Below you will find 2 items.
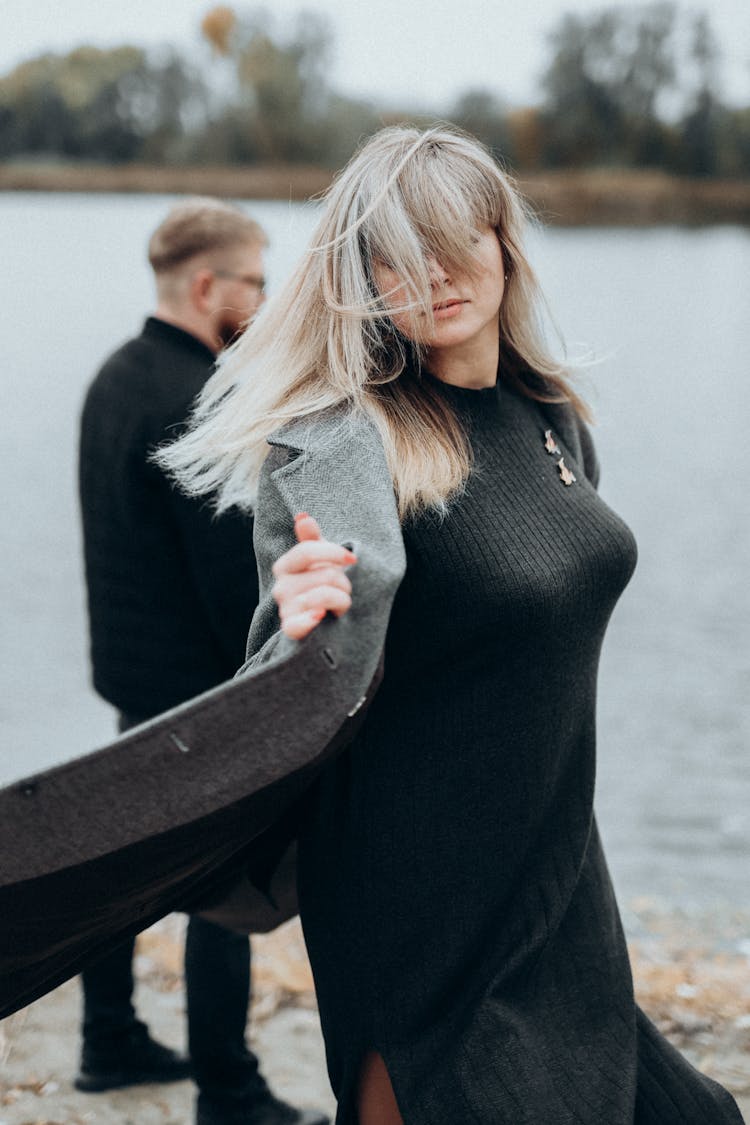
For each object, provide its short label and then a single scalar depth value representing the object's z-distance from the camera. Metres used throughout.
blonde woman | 1.81
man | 2.73
